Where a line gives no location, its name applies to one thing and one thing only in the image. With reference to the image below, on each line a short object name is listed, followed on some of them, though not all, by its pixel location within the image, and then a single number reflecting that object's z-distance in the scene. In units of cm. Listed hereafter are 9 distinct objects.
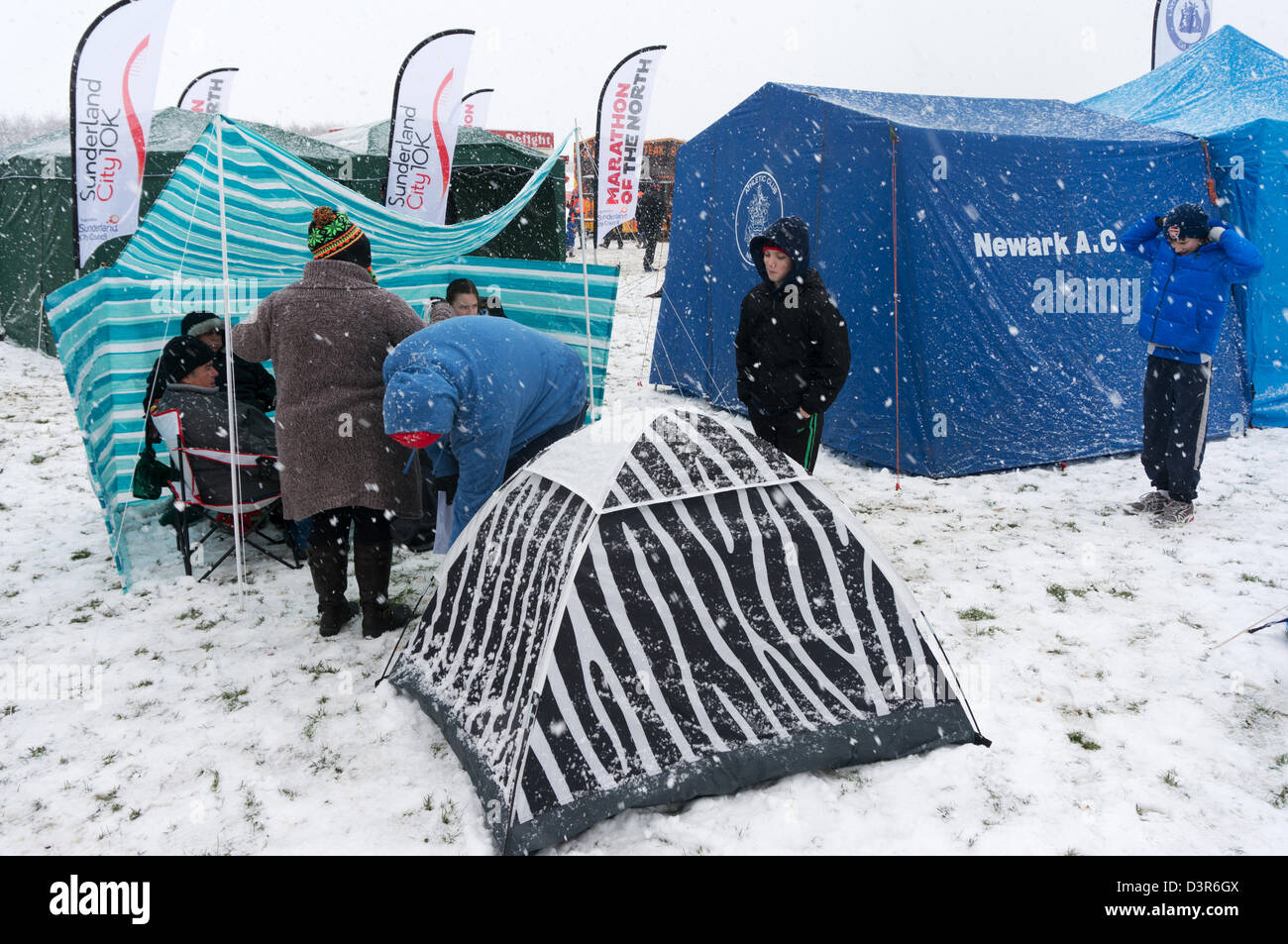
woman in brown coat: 357
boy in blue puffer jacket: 491
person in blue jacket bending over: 310
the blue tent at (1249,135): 657
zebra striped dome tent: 255
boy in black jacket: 405
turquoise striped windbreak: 450
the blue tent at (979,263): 591
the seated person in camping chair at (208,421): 431
